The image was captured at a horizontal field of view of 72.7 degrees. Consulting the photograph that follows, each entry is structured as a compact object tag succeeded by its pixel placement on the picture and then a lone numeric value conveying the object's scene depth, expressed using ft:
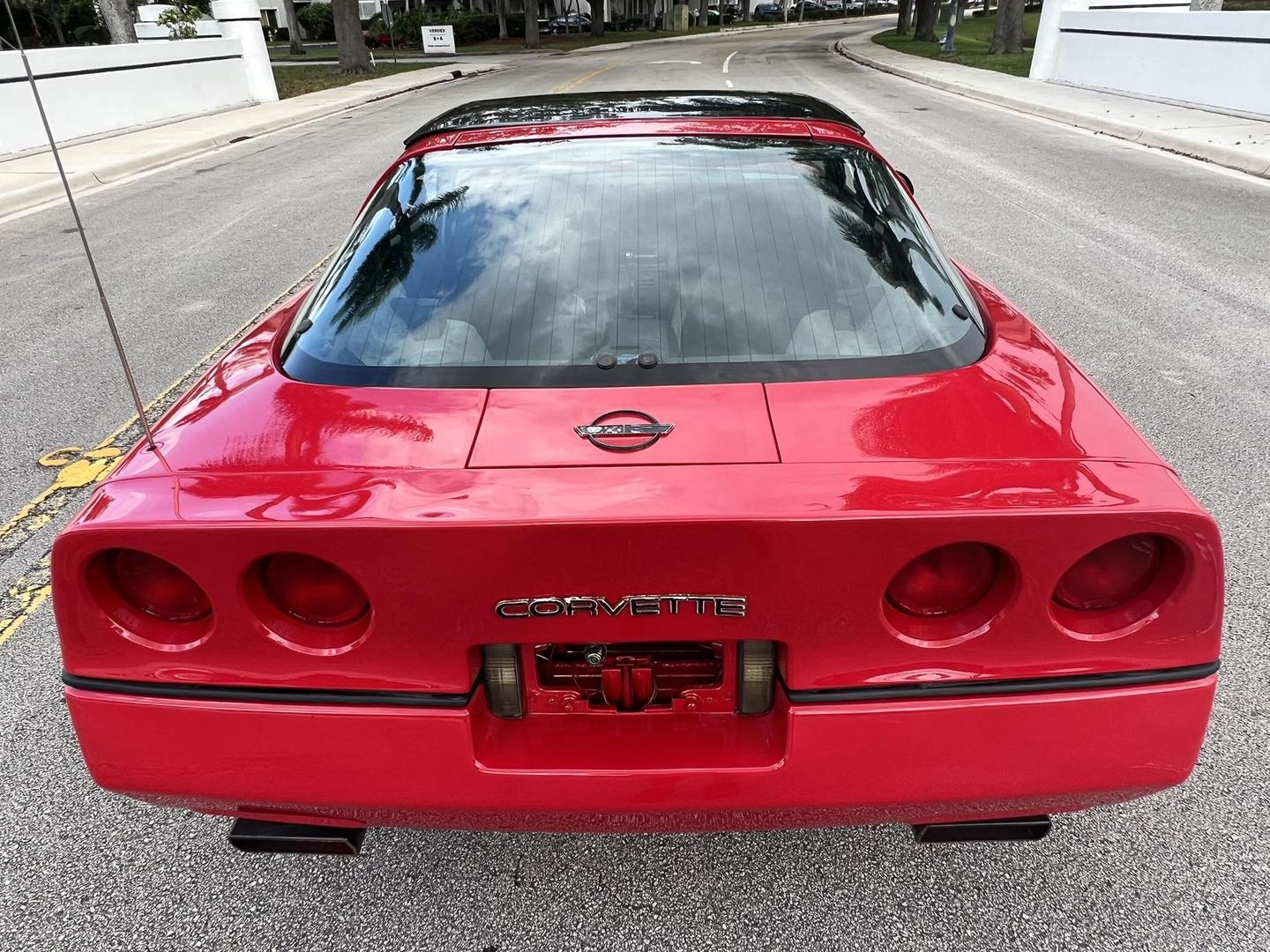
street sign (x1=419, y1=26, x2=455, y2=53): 115.34
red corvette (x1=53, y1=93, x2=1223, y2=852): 4.79
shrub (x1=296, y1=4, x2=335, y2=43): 165.58
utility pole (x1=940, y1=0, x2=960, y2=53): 88.89
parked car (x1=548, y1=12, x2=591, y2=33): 191.72
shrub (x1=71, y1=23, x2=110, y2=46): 136.99
